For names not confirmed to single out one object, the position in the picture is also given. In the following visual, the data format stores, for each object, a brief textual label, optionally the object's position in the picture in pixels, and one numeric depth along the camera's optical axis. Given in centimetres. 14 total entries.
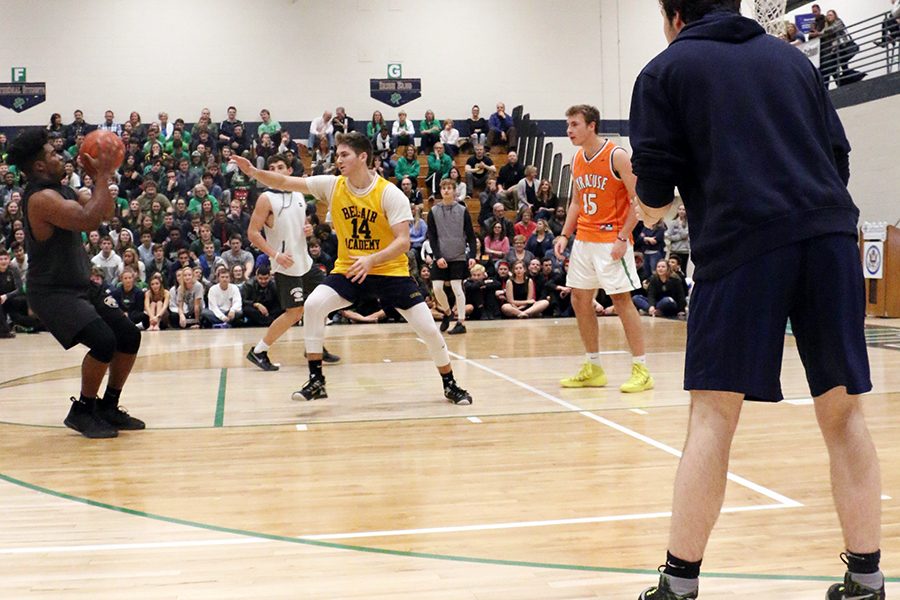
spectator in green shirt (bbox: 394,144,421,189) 2116
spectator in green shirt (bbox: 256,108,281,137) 2278
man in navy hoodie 268
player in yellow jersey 709
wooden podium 1518
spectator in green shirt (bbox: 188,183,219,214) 1955
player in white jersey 937
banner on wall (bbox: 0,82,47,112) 2297
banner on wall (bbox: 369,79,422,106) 2447
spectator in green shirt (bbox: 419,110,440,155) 2273
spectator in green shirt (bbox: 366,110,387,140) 2245
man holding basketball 584
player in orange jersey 748
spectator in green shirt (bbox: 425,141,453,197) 2139
